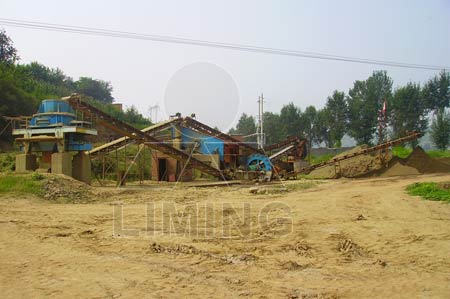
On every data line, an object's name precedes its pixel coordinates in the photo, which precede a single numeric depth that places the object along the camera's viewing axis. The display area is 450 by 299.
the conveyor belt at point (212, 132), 26.78
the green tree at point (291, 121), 70.00
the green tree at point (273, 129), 71.19
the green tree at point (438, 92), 54.81
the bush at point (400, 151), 37.25
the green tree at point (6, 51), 46.92
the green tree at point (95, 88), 74.12
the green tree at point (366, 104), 57.50
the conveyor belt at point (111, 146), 23.19
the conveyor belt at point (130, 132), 21.27
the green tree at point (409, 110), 54.81
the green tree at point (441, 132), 47.47
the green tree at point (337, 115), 61.06
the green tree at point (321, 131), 65.25
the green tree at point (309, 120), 69.88
